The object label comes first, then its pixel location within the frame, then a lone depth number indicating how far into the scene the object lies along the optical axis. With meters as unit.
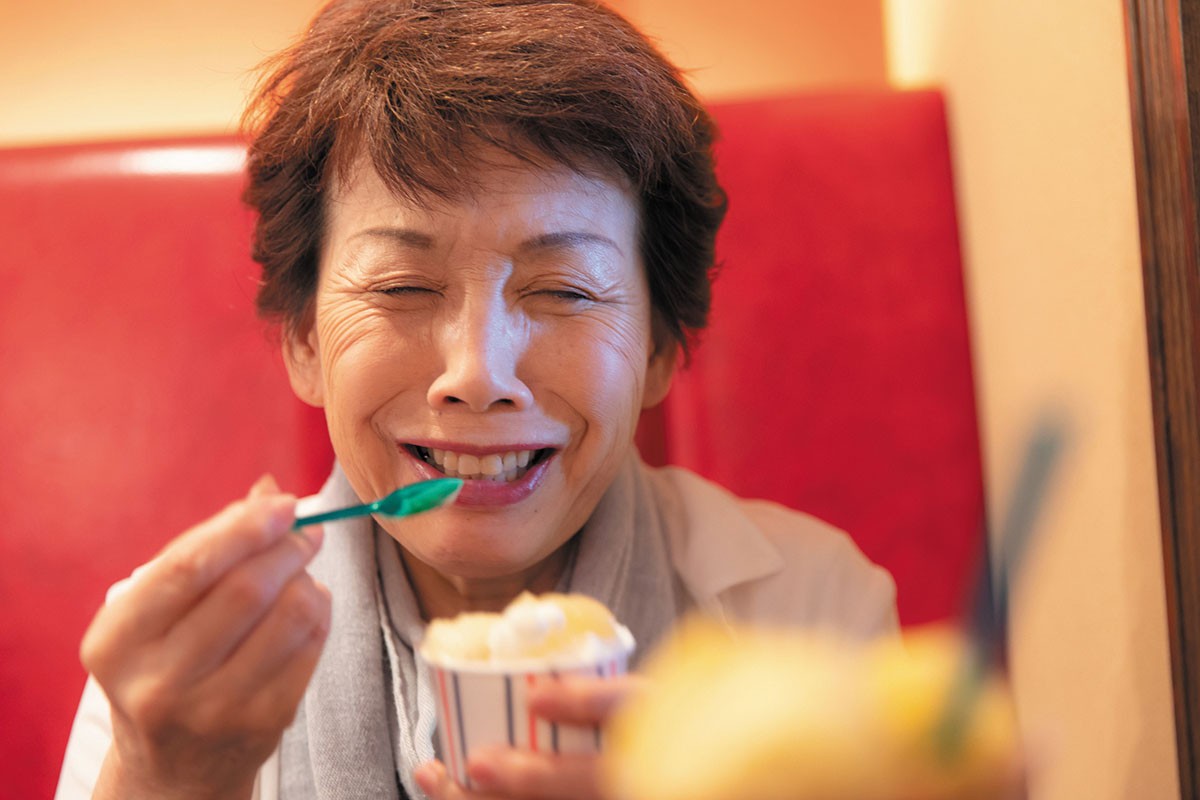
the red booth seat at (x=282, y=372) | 1.57
